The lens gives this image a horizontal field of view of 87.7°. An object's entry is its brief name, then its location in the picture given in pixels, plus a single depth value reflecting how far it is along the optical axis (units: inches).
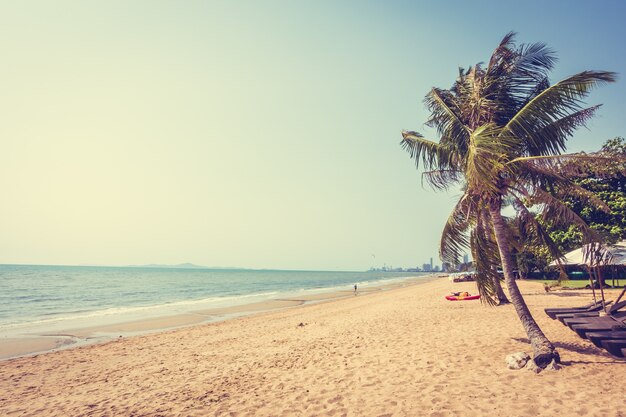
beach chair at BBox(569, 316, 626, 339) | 302.3
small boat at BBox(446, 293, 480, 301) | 816.1
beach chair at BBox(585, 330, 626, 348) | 275.6
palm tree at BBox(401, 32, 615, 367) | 270.7
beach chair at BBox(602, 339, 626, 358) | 257.9
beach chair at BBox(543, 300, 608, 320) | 423.0
